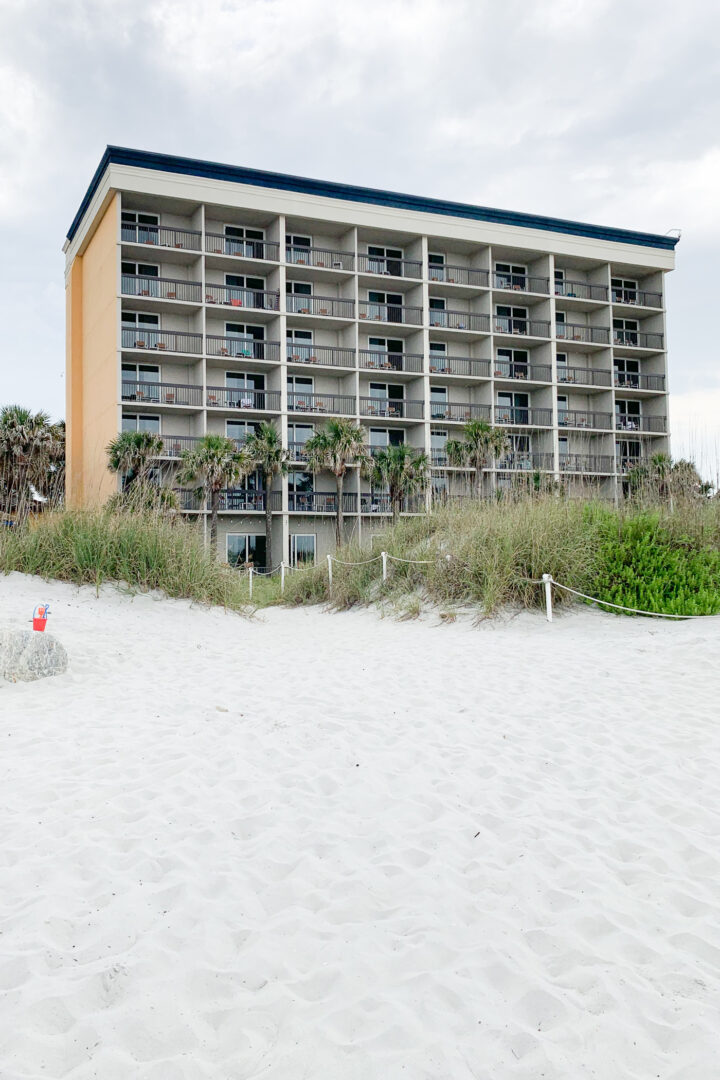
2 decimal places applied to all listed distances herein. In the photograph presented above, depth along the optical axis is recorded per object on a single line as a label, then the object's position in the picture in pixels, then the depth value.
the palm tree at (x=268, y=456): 32.47
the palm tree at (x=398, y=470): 34.22
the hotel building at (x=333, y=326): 33.16
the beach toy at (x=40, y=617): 7.93
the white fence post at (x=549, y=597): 10.73
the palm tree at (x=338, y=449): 32.72
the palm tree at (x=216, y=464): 29.98
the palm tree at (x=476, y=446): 36.25
